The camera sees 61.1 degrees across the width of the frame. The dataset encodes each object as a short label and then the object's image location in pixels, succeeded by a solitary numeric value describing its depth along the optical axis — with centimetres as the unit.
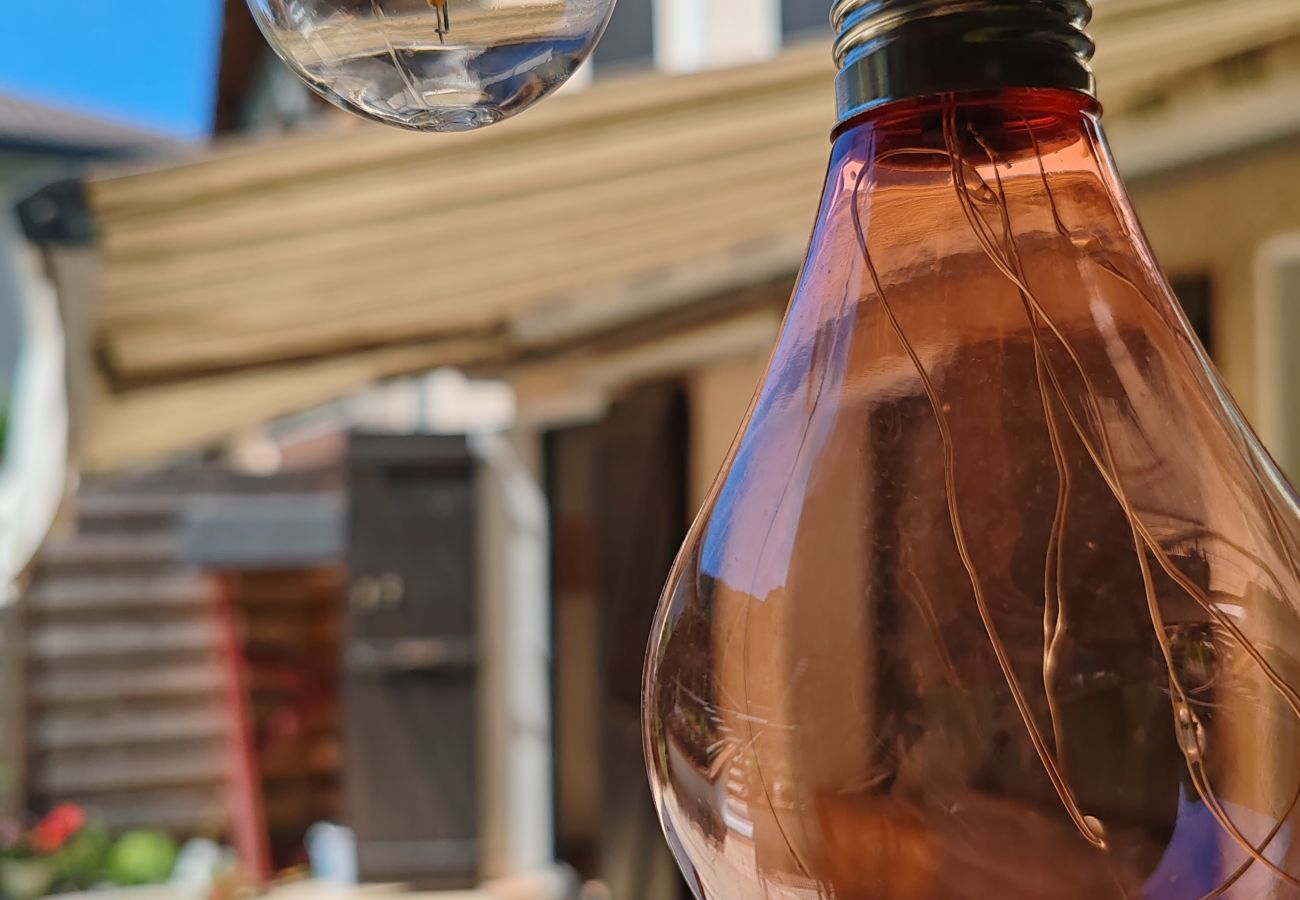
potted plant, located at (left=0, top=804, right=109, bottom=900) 504
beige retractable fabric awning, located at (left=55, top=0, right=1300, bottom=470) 167
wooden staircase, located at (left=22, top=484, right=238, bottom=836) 597
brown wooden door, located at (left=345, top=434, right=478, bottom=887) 459
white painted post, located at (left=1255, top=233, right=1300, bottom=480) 170
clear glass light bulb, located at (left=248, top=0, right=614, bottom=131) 31
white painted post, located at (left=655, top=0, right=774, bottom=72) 329
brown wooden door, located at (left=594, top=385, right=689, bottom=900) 356
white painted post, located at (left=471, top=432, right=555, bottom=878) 459
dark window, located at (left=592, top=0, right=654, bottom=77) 349
